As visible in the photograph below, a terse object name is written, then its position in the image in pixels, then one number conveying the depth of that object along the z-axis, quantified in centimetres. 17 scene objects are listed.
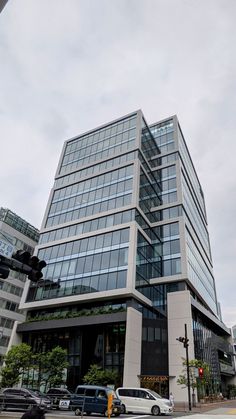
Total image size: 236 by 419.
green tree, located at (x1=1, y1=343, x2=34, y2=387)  3644
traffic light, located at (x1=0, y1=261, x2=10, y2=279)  867
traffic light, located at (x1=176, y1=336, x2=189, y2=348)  2966
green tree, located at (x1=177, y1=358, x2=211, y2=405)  3394
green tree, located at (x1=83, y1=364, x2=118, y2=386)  3438
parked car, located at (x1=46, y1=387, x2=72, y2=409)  2215
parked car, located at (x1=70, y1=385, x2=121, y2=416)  2155
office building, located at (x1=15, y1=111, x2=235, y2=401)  3947
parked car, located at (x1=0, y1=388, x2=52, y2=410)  2149
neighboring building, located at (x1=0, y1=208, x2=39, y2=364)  5333
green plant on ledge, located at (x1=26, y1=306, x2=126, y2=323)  3991
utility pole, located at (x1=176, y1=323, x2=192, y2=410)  2966
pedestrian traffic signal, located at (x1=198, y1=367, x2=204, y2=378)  2740
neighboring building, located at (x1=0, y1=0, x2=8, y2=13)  572
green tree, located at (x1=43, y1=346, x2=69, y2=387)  3691
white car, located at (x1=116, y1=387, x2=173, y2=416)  2376
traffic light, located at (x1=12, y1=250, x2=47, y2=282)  889
